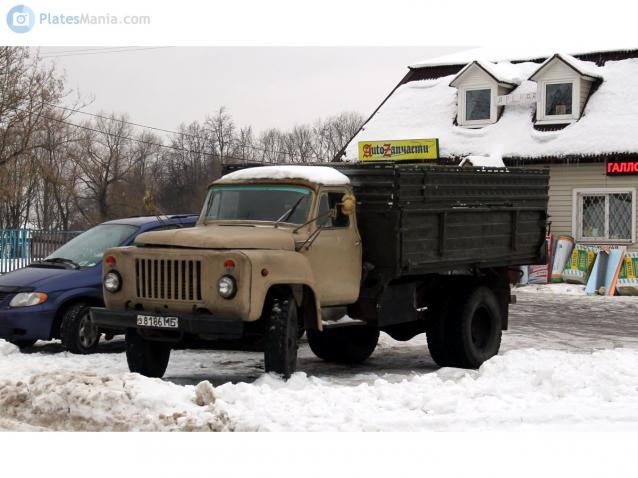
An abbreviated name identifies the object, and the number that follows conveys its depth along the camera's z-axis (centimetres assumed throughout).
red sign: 2433
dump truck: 910
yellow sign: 2730
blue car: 1170
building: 2478
